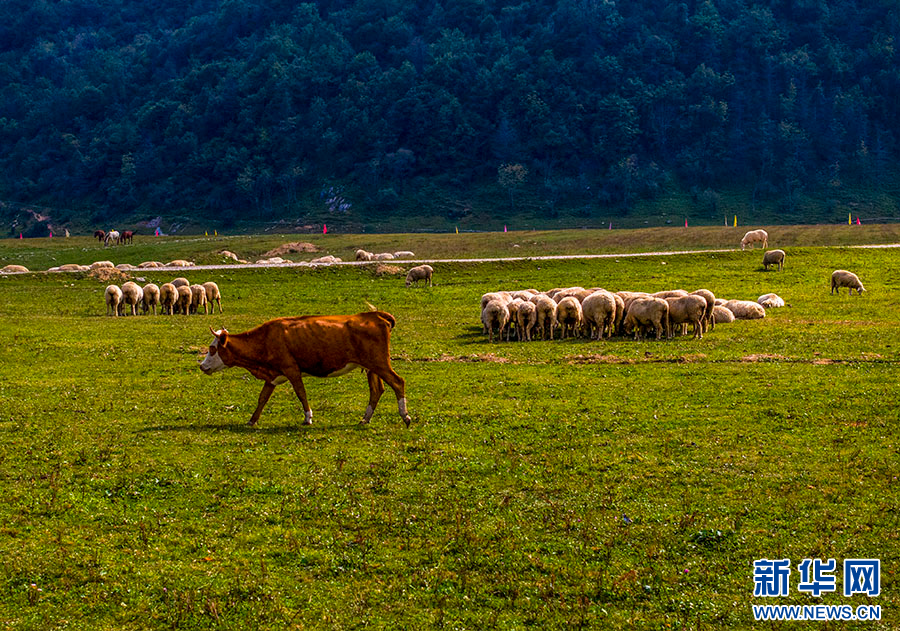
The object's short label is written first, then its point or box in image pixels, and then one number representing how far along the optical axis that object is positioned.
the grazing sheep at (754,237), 77.84
